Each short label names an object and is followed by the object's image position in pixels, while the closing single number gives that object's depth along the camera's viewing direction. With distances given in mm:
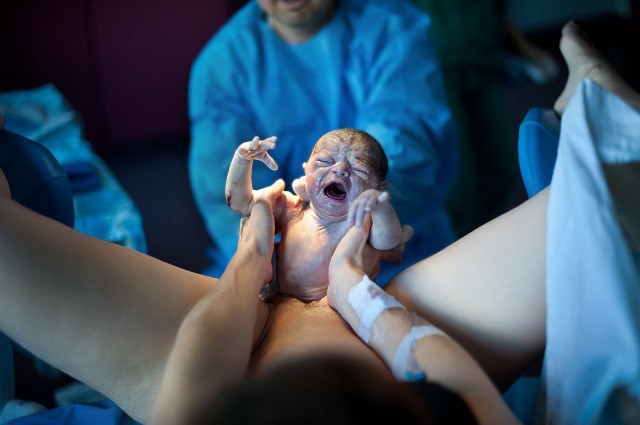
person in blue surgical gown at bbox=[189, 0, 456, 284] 1688
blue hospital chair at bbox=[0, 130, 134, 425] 1143
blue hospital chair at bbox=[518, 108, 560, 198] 1205
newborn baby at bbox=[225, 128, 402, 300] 1136
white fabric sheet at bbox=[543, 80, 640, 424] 860
